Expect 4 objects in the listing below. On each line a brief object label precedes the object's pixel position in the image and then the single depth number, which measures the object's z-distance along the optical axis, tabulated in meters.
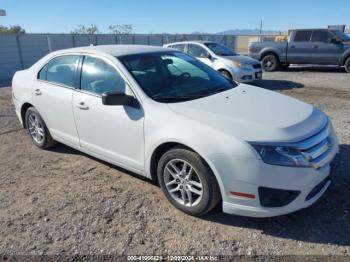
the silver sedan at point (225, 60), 10.13
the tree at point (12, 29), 37.59
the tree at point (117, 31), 46.61
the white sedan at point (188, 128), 2.77
